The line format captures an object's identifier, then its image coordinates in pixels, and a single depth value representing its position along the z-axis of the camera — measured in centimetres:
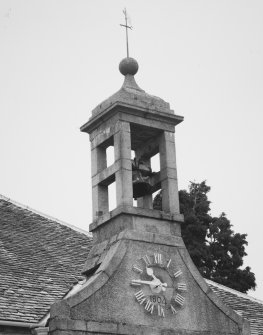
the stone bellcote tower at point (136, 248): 1366
